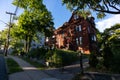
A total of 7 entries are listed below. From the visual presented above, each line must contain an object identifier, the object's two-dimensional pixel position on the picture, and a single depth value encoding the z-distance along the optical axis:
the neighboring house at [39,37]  17.69
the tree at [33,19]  15.85
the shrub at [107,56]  5.43
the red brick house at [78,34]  16.89
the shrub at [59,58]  7.65
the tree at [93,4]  6.54
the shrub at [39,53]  10.75
